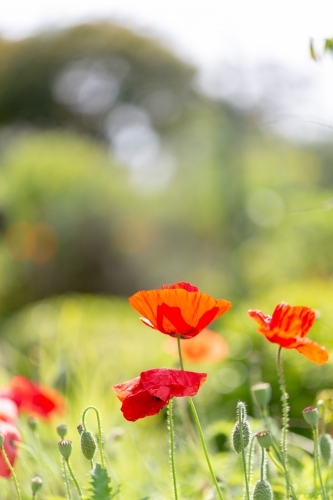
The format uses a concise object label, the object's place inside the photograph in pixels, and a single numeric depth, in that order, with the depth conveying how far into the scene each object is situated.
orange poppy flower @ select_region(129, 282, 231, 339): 1.65
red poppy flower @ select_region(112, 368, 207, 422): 1.62
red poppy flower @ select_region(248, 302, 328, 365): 1.68
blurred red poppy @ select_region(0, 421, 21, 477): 1.79
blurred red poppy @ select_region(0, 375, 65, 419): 1.97
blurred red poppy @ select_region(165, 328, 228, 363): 2.17
